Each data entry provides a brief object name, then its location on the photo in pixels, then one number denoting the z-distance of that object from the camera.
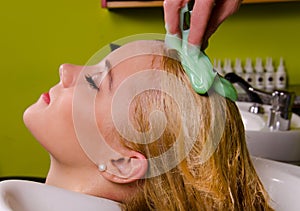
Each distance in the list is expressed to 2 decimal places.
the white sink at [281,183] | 1.28
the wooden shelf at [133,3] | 2.73
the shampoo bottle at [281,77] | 2.89
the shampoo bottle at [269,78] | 2.88
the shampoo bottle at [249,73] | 2.88
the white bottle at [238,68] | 2.89
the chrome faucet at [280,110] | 1.81
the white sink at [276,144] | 1.70
